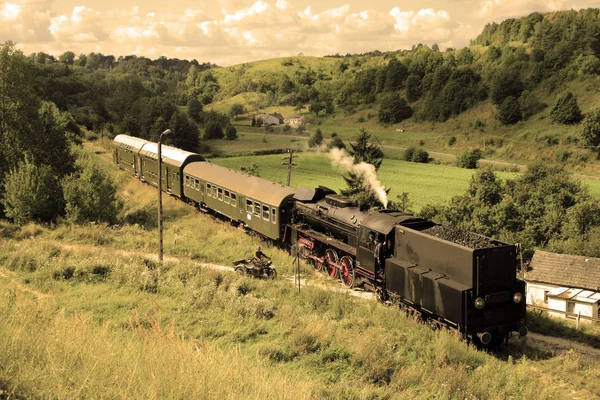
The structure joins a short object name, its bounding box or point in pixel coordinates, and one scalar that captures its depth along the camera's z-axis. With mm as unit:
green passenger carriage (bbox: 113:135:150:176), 39500
